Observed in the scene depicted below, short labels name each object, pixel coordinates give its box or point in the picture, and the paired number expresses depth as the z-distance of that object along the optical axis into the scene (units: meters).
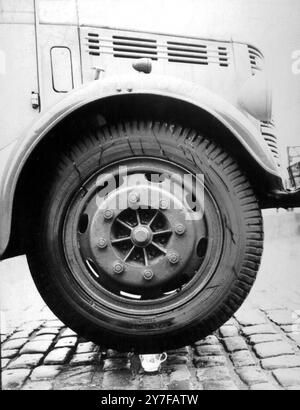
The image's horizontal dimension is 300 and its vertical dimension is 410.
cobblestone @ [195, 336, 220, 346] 1.75
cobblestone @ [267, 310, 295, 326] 1.95
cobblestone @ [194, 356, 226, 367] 1.49
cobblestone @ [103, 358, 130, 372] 1.49
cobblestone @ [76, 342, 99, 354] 1.72
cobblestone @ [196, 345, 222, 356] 1.61
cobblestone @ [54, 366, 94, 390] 1.35
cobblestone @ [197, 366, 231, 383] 1.35
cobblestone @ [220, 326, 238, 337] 1.87
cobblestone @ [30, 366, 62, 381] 1.44
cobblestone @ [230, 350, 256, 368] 1.48
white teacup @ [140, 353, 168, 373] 1.45
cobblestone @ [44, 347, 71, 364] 1.61
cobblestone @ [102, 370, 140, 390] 1.32
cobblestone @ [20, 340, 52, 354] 1.76
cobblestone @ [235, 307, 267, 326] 2.03
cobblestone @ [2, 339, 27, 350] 1.83
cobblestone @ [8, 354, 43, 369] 1.58
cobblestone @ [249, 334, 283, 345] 1.73
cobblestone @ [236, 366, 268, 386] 1.32
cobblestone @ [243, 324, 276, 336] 1.85
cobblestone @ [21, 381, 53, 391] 1.35
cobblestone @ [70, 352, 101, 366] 1.58
